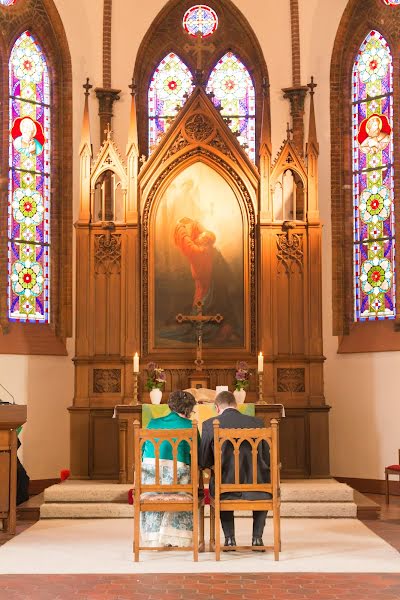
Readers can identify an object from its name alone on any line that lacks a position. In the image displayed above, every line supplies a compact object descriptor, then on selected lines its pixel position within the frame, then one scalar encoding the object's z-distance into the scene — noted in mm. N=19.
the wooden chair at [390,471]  13800
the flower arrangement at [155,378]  14805
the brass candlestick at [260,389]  14906
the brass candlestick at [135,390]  14566
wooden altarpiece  15328
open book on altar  14516
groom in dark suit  9484
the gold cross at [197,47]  17672
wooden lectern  10891
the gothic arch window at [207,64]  17766
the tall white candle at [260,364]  14674
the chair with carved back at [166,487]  9234
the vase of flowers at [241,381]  14898
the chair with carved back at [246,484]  9250
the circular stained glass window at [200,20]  18062
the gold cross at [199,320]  15523
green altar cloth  14102
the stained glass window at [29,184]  16281
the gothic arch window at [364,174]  16188
